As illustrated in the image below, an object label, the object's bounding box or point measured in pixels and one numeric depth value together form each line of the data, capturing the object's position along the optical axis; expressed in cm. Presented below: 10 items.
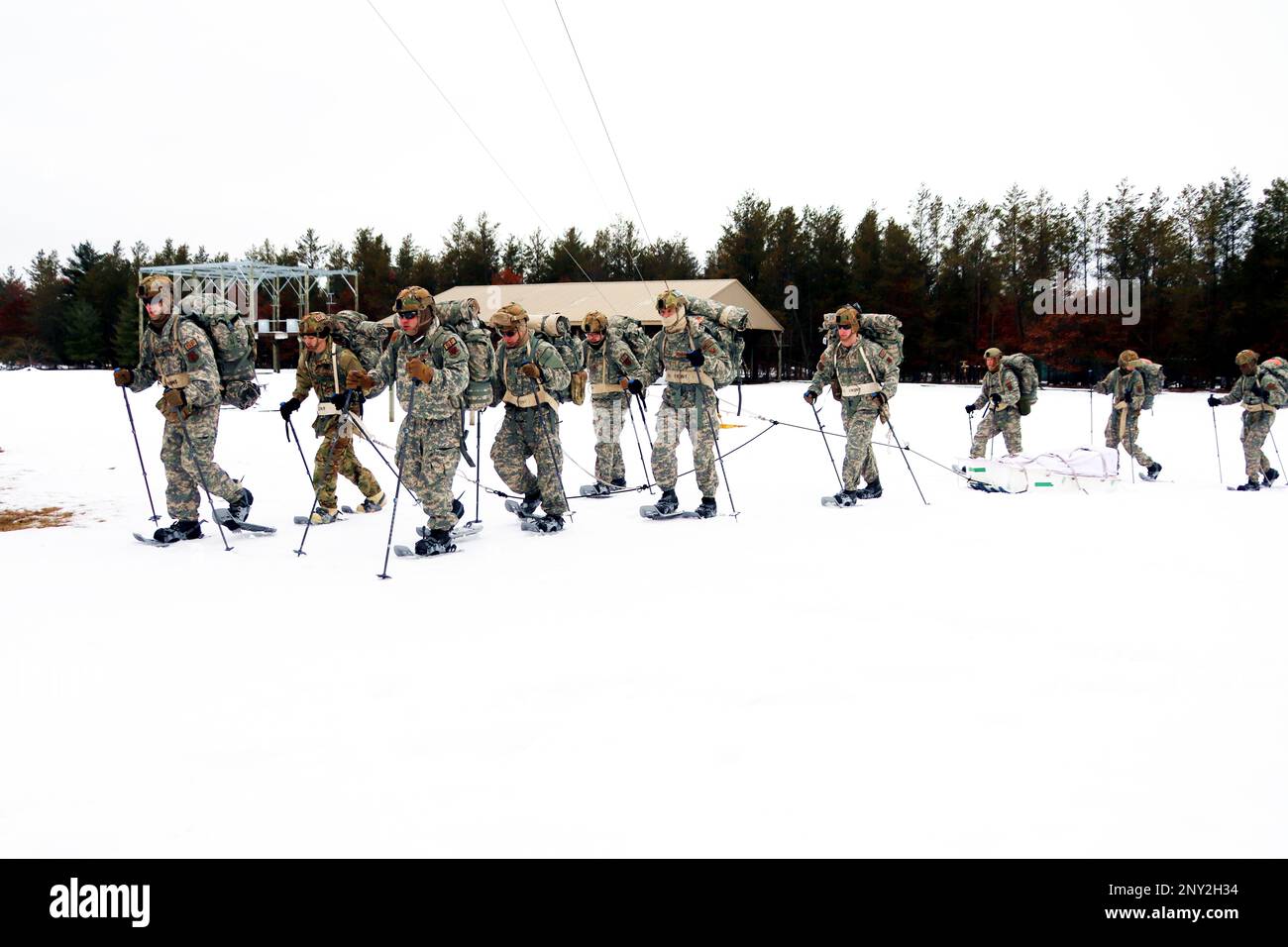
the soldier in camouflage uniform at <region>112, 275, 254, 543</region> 729
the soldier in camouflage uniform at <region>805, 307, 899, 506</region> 955
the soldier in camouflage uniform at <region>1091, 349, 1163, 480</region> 1223
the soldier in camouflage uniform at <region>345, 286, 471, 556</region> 703
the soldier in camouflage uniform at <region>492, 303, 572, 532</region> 809
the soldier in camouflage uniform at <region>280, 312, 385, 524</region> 814
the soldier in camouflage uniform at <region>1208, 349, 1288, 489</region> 1127
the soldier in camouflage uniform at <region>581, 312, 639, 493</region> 1070
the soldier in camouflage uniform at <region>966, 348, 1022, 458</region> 1180
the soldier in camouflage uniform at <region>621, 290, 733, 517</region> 870
